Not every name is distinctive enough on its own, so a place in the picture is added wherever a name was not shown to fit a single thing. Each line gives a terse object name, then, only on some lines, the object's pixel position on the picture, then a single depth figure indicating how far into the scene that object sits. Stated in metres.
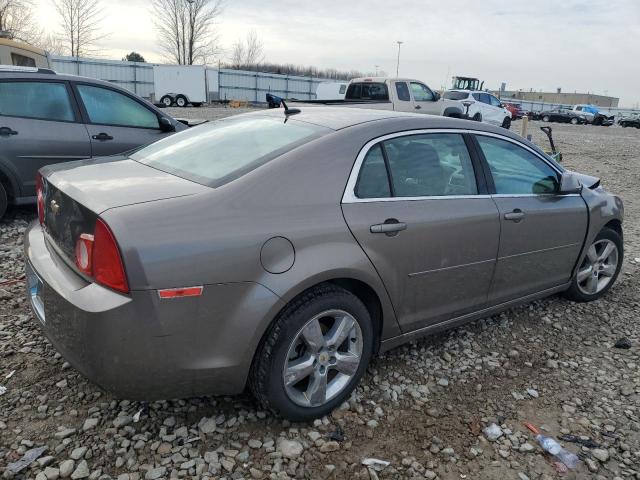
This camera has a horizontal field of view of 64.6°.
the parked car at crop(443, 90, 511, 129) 23.69
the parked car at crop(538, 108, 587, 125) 41.22
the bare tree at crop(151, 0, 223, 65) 44.56
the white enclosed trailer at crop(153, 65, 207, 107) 32.59
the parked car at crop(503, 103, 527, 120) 34.13
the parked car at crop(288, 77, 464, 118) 14.80
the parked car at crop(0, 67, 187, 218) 5.22
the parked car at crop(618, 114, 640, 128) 41.25
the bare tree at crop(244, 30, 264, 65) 58.88
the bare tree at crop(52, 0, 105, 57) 36.12
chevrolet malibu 2.08
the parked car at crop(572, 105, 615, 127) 40.91
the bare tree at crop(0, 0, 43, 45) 27.53
